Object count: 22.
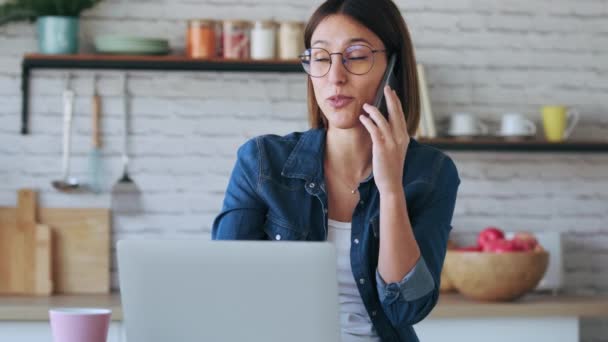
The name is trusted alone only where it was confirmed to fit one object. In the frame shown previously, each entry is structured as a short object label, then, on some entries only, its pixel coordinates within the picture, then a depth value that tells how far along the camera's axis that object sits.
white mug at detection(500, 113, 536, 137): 3.72
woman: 1.67
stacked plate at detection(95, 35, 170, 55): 3.54
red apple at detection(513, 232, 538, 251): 3.40
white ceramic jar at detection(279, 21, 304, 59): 3.61
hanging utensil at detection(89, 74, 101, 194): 3.66
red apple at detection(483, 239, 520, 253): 3.38
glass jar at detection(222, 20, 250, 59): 3.60
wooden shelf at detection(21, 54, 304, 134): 3.53
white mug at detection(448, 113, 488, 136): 3.70
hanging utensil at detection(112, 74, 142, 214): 3.67
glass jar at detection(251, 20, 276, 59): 3.59
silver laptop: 1.25
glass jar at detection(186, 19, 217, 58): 3.59
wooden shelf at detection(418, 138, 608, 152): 3.67
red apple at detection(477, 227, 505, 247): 3.50
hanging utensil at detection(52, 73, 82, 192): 3.62
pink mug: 1.41
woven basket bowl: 3.32
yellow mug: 3.73
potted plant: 3.54
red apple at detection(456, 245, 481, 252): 3.46
